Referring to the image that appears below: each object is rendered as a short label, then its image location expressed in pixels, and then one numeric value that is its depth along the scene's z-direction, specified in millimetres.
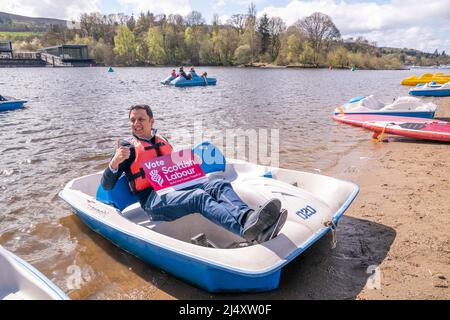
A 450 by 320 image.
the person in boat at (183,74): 23995
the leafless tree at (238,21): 89806
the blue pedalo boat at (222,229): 3012
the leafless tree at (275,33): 80375
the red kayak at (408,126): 8764
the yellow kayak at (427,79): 25444
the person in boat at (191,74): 23977
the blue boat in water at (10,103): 13758
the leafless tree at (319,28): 85875
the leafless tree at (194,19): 96438
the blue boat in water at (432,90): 18969
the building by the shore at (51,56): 70562
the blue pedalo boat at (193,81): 23953
